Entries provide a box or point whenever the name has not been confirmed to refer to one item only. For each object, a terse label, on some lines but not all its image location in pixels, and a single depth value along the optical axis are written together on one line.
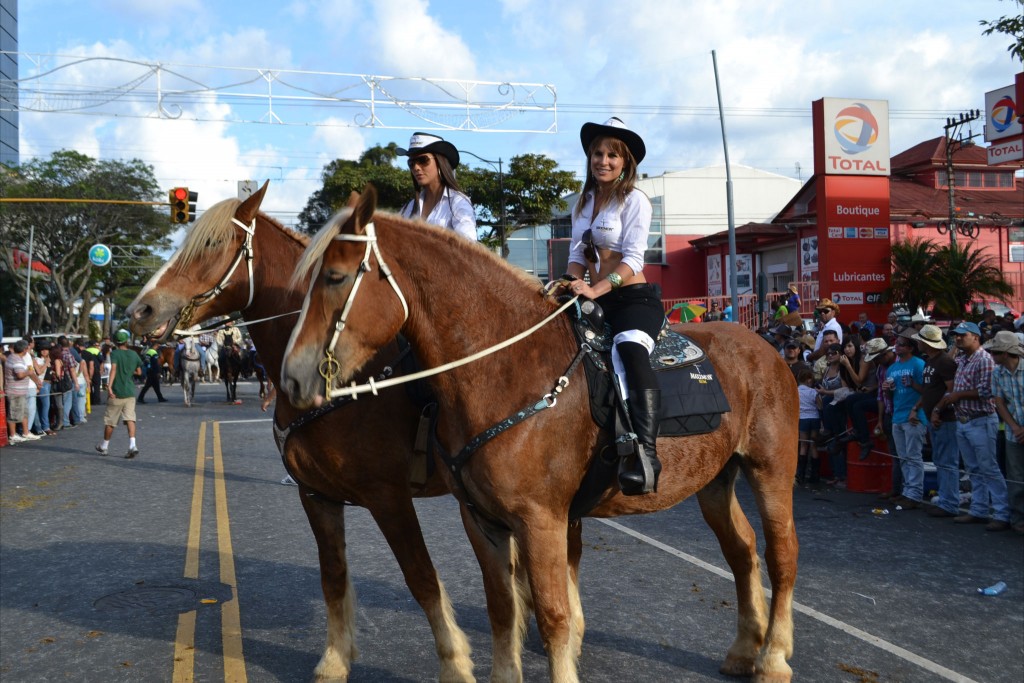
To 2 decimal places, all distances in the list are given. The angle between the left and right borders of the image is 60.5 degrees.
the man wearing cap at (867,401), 11.47
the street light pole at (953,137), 33.09
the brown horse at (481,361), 3.51
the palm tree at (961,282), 26.41
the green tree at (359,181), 35.38
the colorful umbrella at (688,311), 21.70
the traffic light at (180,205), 22.50
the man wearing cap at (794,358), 12.88
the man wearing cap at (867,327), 14.23
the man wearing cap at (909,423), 10.40
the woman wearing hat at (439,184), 5.25
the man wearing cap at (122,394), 15.48
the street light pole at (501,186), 29.99
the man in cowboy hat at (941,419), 9.95
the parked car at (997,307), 28.33
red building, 37.09
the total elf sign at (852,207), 21.92
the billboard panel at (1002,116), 17.67
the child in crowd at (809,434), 12.10
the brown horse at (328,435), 4.69
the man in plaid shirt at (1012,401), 8.98
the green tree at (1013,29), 12.24
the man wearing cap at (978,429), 9.42
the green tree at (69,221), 48.69
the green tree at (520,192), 31.28
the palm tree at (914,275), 26.52
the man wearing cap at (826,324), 14.15
